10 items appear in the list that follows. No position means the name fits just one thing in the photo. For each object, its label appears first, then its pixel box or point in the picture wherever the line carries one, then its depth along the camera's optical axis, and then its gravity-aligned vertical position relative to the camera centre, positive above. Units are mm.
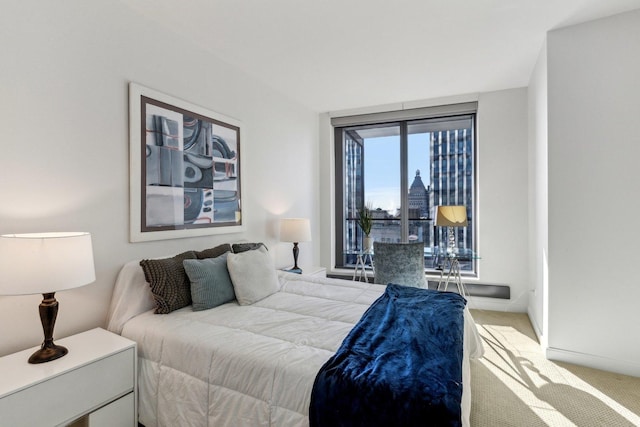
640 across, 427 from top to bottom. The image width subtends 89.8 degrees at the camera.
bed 1410 -690
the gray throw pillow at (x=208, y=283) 2152 -485
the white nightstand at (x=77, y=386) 1327 -783
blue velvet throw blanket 1137 -645
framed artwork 2271 +359
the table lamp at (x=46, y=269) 1424 -257
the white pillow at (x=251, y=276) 2314 -476
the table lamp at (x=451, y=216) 3570 -35
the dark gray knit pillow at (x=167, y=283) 2067 -459
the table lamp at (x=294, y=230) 3639 -193
